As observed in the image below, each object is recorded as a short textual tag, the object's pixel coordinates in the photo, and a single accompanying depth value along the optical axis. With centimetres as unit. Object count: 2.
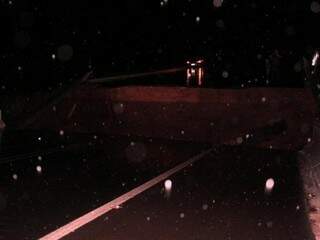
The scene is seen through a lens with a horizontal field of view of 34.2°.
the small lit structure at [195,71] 3819
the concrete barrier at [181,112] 2362
